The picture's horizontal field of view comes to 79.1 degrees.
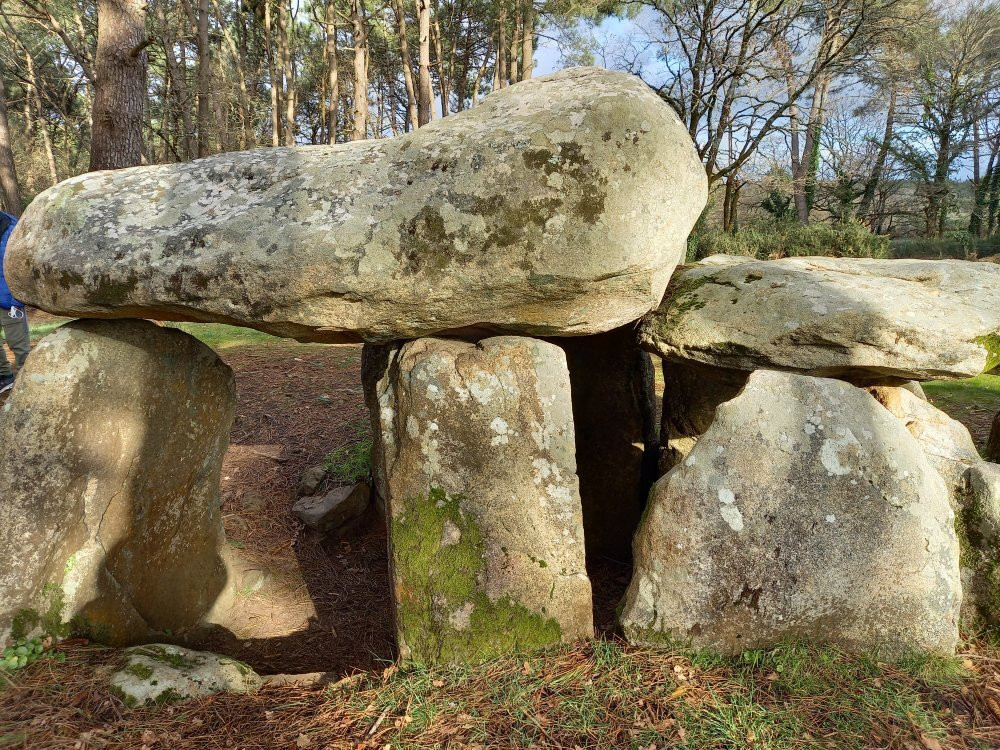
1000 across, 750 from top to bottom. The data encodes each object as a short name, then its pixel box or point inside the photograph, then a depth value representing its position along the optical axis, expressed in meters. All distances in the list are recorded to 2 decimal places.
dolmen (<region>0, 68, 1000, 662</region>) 2.34
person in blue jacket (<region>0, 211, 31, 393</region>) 5.54
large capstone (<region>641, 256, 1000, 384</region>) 2.68
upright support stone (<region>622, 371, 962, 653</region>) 2.31
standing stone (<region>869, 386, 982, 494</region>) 3.13
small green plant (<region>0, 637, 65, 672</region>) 2.43
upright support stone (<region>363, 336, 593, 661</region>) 2.46
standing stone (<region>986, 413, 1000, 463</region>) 3.78
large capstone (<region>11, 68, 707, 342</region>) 2.45
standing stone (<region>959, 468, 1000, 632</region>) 2.48
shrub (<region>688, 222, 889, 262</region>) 13.99
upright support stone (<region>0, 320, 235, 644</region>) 2.66
